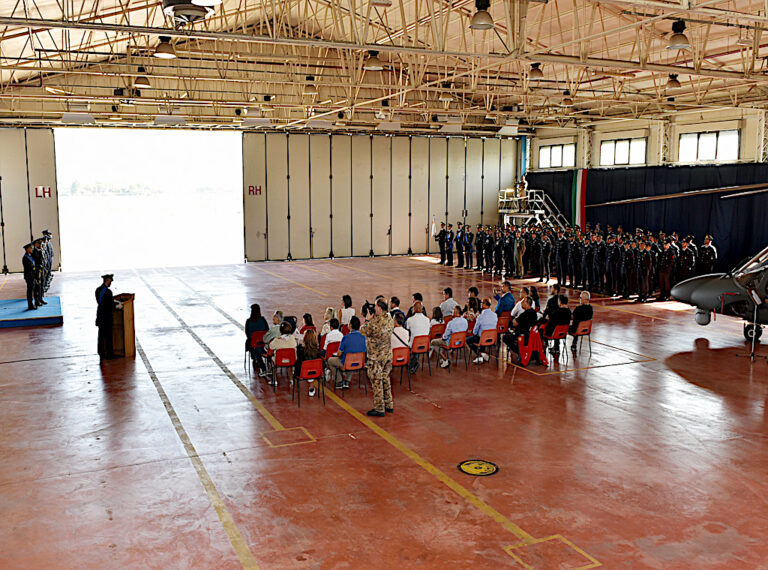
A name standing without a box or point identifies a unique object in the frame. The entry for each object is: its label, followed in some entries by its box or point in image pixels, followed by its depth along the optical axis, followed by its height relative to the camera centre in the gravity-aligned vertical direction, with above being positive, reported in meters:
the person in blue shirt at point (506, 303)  13.55 -1.75
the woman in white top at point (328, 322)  11.14 -1.74
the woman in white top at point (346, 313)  12.08 -1.76
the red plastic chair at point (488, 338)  12.00 -2.17
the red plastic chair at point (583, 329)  12.88 -2.15
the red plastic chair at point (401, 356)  10.38 -2.16
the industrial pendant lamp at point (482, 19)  11.20 +3.23
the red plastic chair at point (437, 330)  12.20 -2.05
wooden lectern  12.90 -2.20
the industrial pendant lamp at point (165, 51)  13.52 +3.30
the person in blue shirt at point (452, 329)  11.73 -1.96
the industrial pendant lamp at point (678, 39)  13.29 +3.41
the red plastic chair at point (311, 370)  9.77 -2.23
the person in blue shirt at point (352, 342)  10.21 -1.90
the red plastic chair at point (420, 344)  11.21 -2.13
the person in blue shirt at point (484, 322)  12.13 -1.92
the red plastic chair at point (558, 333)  12.43 -2.15
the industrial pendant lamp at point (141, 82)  17.64 +3.46
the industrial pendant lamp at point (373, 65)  16.27 +3.62
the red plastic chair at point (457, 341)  11.66 -2.15
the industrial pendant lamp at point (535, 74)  17.02 +3.53
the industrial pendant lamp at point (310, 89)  28.08 +5.34
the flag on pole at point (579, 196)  30.41 +0.84
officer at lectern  12.73 -1.96
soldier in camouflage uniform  9.20 -1.89
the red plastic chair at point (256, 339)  11.61 -2.10
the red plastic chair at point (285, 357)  10.21 -2.12
